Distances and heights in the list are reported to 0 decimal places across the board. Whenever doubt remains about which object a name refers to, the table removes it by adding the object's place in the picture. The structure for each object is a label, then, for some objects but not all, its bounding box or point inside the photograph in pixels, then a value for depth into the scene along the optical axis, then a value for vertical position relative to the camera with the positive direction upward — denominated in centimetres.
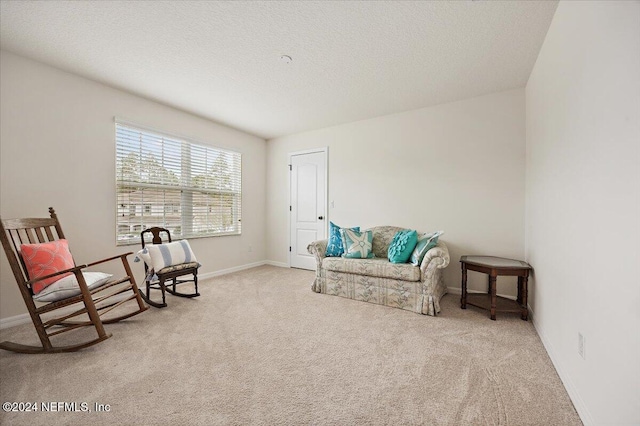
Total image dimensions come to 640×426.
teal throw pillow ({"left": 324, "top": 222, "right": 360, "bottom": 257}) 369 -48
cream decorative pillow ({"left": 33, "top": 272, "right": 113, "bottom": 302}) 204 -63
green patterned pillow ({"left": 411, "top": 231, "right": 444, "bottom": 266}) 293 -42
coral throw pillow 211 -42
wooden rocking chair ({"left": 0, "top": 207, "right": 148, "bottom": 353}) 199 -70
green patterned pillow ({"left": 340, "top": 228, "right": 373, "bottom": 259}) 347 -44
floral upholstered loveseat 279 -80
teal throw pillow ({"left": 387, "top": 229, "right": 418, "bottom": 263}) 313 -44
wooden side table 258 -62
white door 472 +14
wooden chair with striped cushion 294 -70
